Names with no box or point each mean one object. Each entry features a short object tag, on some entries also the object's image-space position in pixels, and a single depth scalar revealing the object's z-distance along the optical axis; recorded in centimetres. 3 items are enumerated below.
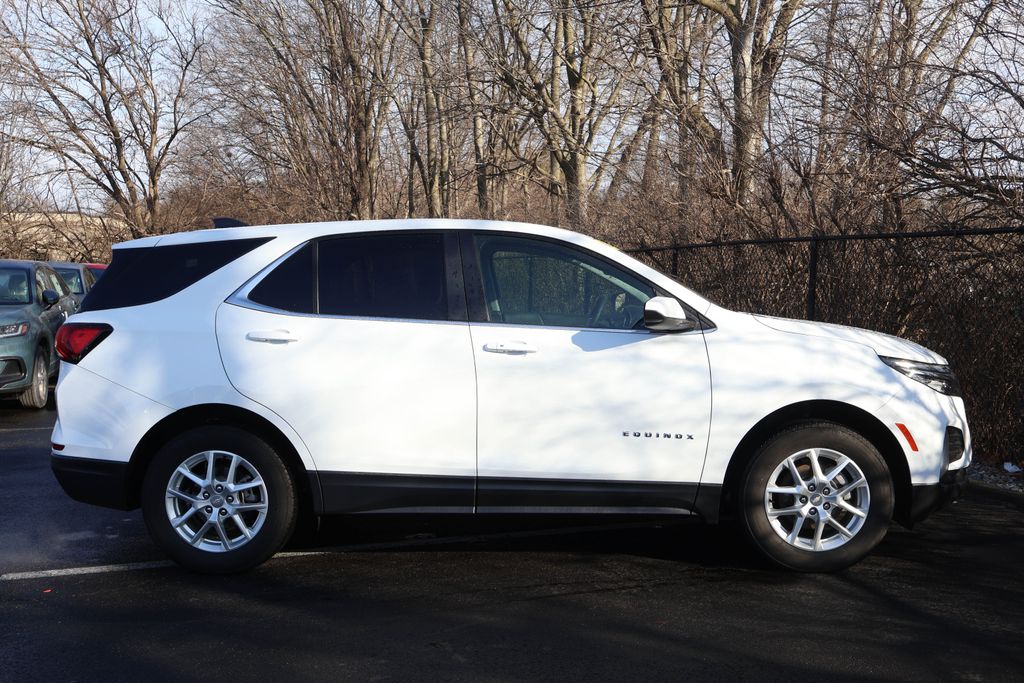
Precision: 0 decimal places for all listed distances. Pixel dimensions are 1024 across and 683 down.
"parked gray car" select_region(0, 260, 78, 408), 1139
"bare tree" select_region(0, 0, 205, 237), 3114
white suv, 511
